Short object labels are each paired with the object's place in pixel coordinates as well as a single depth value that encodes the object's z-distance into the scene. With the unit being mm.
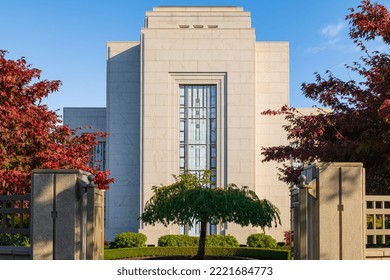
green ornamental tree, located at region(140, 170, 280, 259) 15938
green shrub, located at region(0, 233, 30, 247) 10305
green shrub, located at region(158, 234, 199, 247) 24938
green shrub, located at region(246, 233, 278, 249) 24469
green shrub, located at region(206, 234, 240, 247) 24906
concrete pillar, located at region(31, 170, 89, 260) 8297
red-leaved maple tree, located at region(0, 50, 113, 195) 12578
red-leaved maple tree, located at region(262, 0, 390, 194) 11383
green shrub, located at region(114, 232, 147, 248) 25500
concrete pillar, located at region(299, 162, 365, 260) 8586
